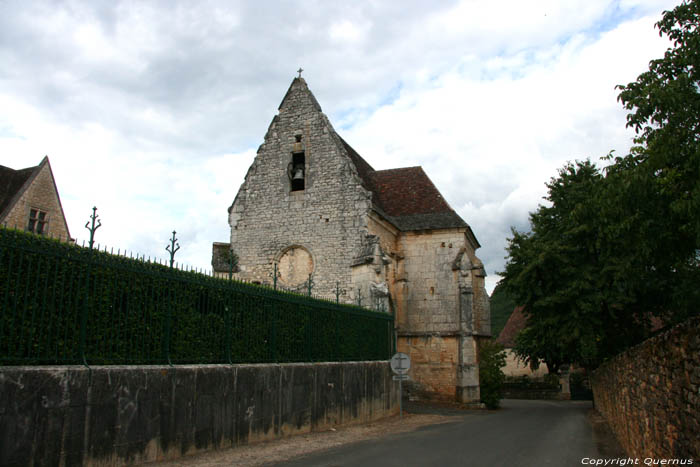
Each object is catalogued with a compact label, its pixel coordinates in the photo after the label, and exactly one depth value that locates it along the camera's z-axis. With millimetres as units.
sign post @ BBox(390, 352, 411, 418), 15898
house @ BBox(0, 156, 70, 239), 22906
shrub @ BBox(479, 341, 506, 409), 22234
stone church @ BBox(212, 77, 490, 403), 19953
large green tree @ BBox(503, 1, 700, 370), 9648
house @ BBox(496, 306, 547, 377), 43125
